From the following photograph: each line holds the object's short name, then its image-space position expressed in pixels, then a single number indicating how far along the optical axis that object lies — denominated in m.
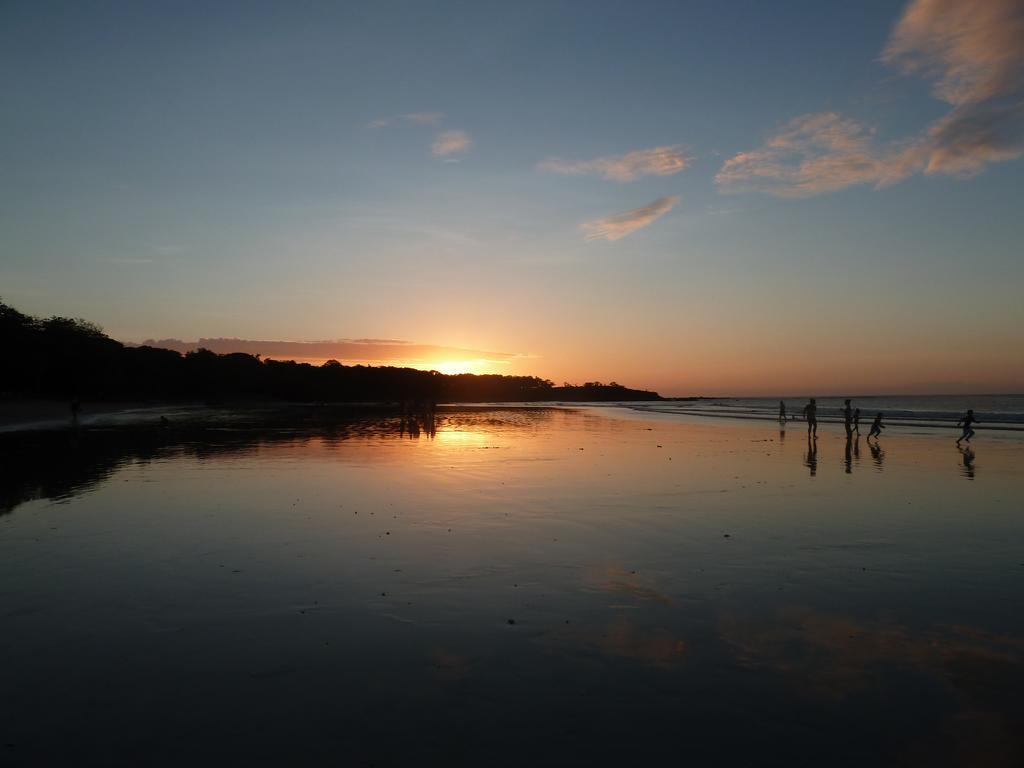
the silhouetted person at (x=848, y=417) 37.16
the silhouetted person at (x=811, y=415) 36.91
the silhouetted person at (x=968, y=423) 34.56
